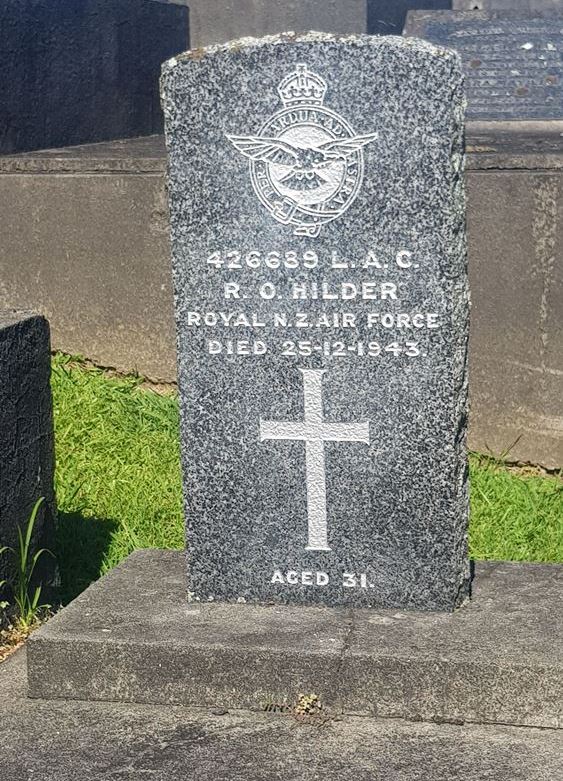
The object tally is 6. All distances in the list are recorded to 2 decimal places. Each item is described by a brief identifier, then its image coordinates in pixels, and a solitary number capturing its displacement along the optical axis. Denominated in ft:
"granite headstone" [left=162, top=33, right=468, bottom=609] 10.96
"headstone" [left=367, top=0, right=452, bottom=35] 30.14
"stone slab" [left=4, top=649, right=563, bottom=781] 9.87
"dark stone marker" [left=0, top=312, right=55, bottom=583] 12.60
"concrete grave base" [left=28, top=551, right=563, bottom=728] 10.51
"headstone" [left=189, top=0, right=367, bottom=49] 29.30
